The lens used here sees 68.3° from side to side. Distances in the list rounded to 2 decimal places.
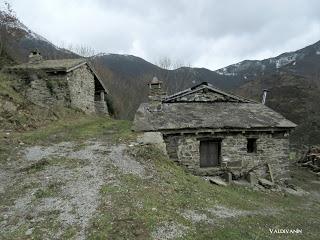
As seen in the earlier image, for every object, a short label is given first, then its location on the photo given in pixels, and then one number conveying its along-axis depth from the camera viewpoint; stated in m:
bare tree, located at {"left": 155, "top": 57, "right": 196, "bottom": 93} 35.84
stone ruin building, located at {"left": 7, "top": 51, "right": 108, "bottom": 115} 14.52
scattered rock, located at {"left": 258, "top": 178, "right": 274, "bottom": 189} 10.82
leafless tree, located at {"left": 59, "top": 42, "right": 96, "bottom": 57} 33.53
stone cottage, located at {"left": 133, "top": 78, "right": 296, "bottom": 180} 10.98
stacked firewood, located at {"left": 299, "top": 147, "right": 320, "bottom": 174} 17.23
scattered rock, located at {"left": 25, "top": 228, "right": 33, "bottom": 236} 5.00
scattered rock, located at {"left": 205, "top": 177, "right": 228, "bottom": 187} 9.83
